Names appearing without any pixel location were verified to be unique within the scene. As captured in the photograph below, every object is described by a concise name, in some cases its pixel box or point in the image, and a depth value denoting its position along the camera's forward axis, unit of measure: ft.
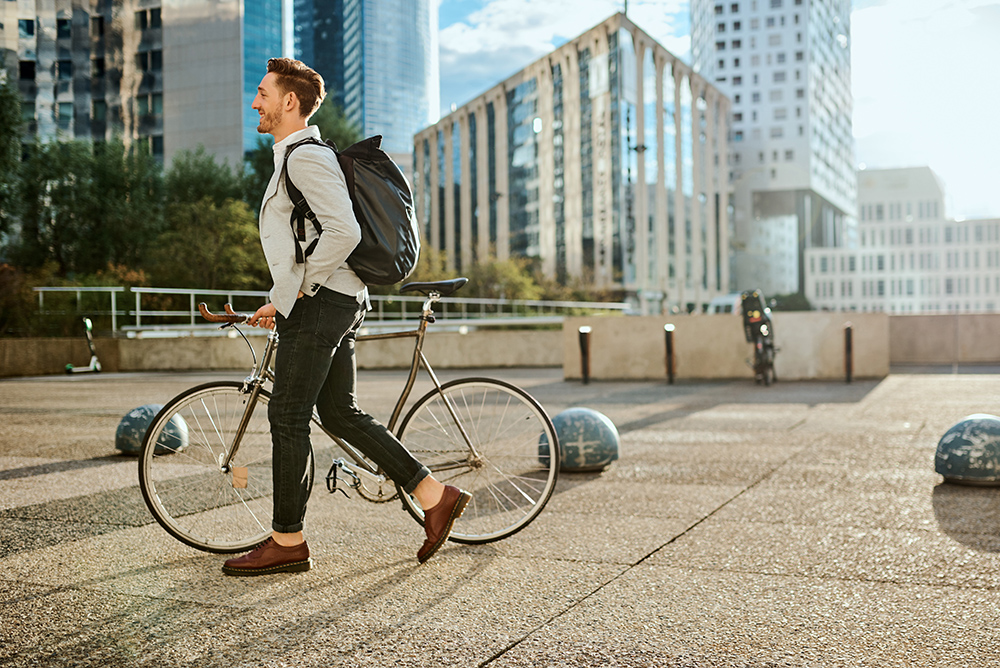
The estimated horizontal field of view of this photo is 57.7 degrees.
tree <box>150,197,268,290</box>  91.40
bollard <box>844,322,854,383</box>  46.29
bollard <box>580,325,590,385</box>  49.24
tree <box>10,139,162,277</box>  118.72
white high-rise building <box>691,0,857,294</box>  378.94
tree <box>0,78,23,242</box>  85.20
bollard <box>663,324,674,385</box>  47.67
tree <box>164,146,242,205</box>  130.82
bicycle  12.10
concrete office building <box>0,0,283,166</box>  193.47
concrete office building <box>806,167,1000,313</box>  479.82
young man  10.70
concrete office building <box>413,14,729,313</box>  242.58
